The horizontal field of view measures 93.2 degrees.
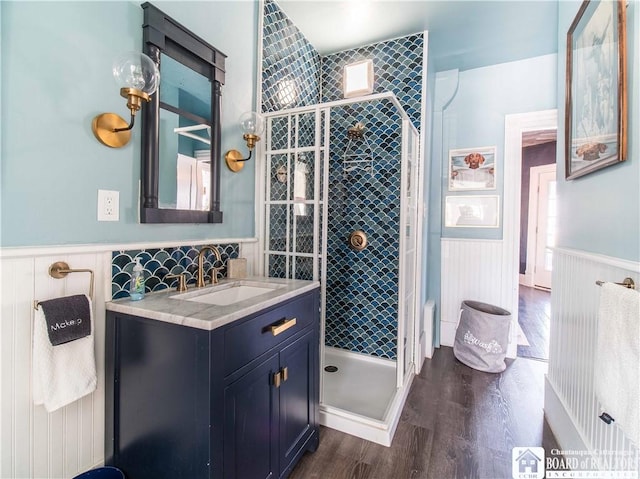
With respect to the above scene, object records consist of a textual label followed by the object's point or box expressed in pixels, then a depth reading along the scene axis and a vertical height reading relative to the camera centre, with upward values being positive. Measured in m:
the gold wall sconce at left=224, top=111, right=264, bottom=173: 1.72 +0.58
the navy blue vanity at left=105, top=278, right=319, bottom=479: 0.96 -0.54
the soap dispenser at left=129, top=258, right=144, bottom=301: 1.21 -0.21
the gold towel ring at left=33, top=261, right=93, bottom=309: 1.03 -0.13
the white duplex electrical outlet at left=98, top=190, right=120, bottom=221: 1.18 +0.11
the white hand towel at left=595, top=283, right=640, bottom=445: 0.89 -0.38
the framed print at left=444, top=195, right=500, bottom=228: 2.99 +0.26
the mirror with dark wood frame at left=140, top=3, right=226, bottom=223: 1.30 +0.51
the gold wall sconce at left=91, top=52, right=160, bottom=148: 1.07 +0.53
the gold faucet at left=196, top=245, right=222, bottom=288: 1.52 -0.13
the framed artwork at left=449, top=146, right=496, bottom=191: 2.99 +0.69
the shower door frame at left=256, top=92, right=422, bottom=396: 1.83 +0.23
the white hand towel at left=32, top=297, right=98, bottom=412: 0.98 -0.46
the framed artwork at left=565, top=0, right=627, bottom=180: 1.16 +0.69
